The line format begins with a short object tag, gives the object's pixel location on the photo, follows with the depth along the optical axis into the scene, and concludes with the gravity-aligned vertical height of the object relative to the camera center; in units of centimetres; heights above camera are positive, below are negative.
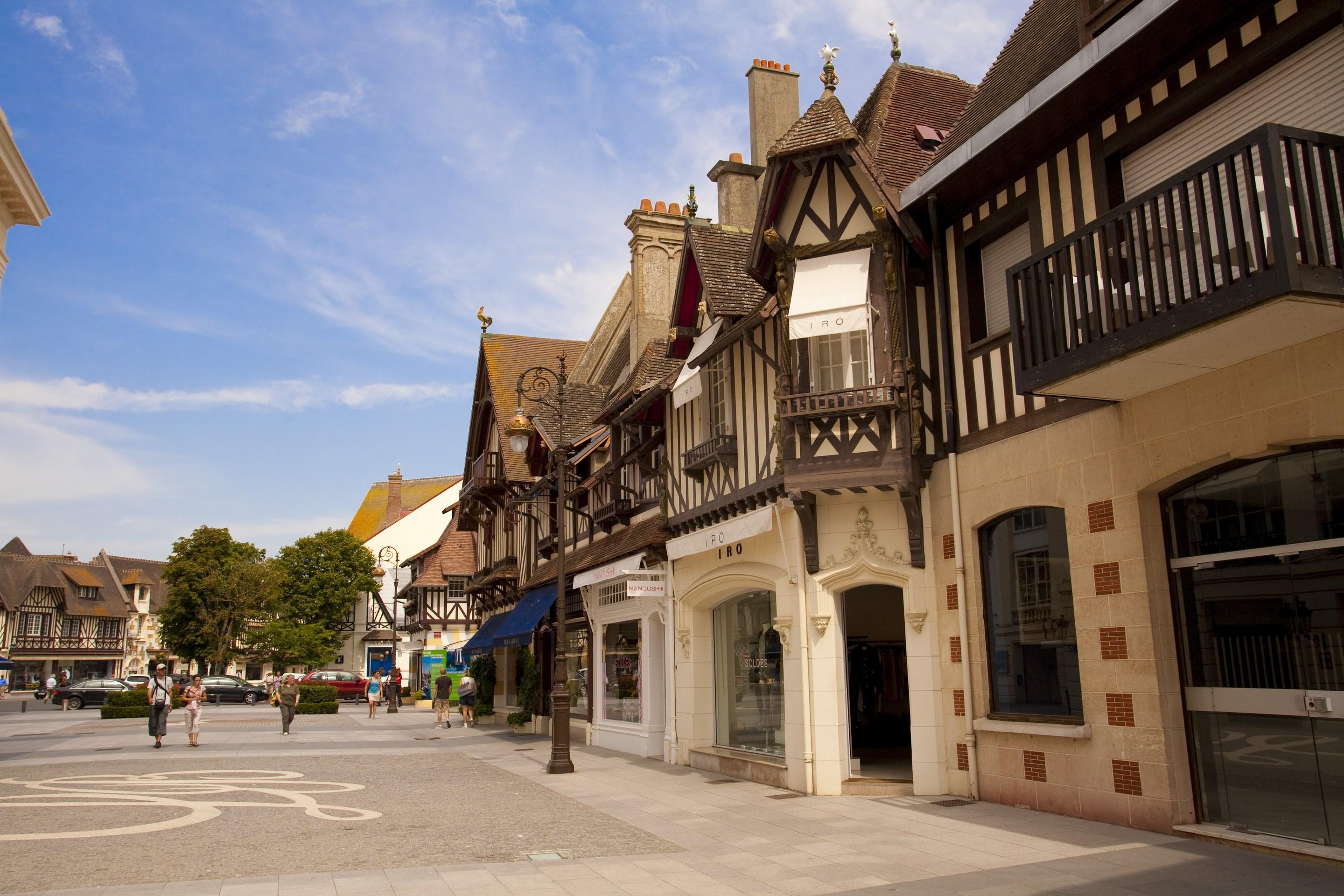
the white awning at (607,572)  1677 +125
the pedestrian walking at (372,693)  3431 -163
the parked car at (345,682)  4769 -176
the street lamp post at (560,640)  1502 +3
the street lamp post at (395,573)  3814 +285
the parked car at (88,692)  4400 -184
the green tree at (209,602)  5356 +257
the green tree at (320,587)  5475 +356
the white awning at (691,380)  1459 +390
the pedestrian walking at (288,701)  2445 -134
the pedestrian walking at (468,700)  2783 -157
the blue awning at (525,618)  2069 +54
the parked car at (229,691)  4534 -196
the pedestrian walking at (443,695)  2698 -141
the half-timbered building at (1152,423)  688 +177
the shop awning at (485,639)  2427 +13
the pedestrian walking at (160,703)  1984 -108
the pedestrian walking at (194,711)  2044 -129
